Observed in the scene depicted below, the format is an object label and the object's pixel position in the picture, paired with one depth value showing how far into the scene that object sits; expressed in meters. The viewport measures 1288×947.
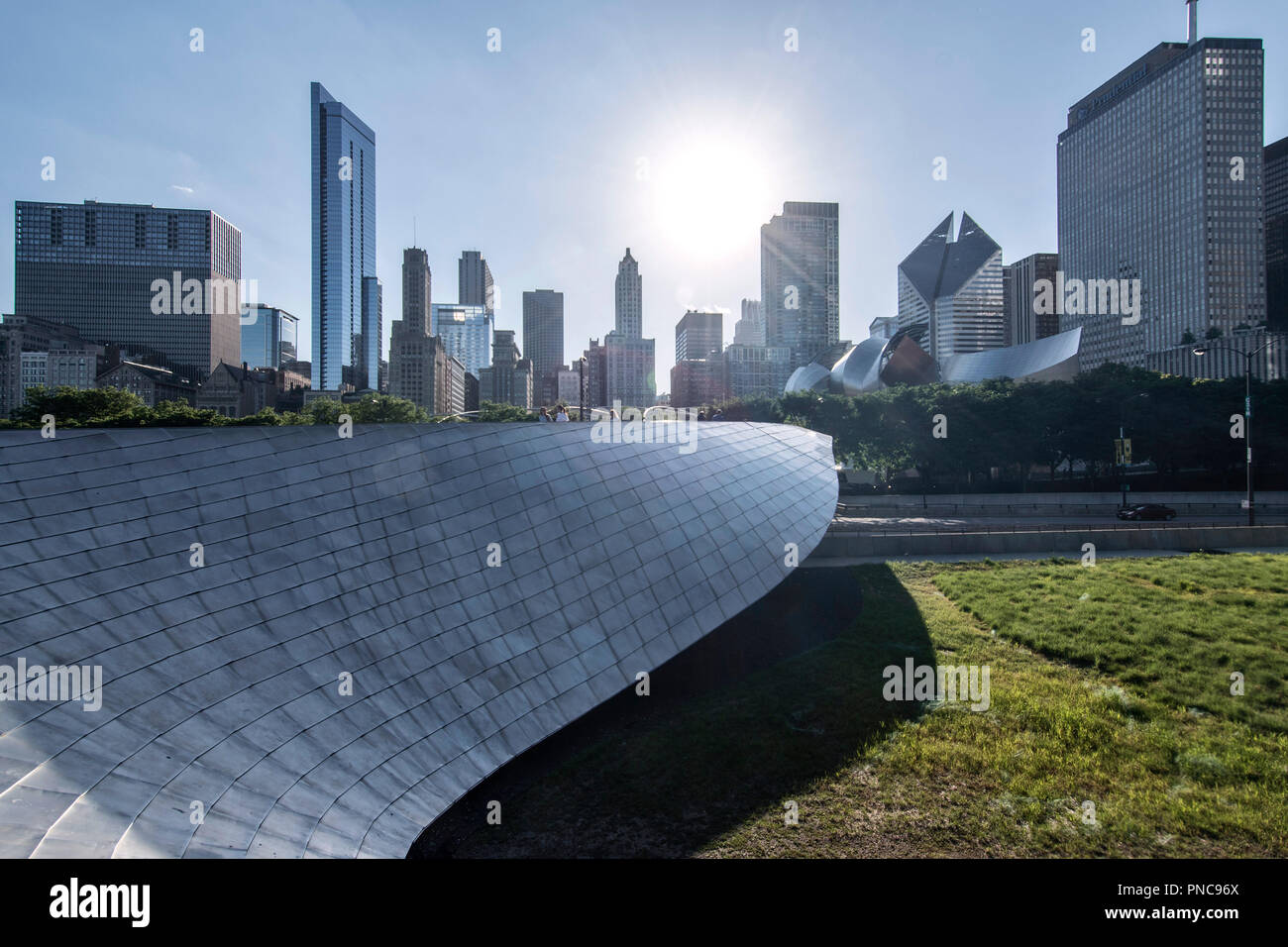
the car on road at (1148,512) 33.69
